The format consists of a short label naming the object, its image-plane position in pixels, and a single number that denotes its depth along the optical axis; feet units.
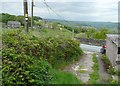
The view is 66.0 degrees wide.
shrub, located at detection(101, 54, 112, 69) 14.77
